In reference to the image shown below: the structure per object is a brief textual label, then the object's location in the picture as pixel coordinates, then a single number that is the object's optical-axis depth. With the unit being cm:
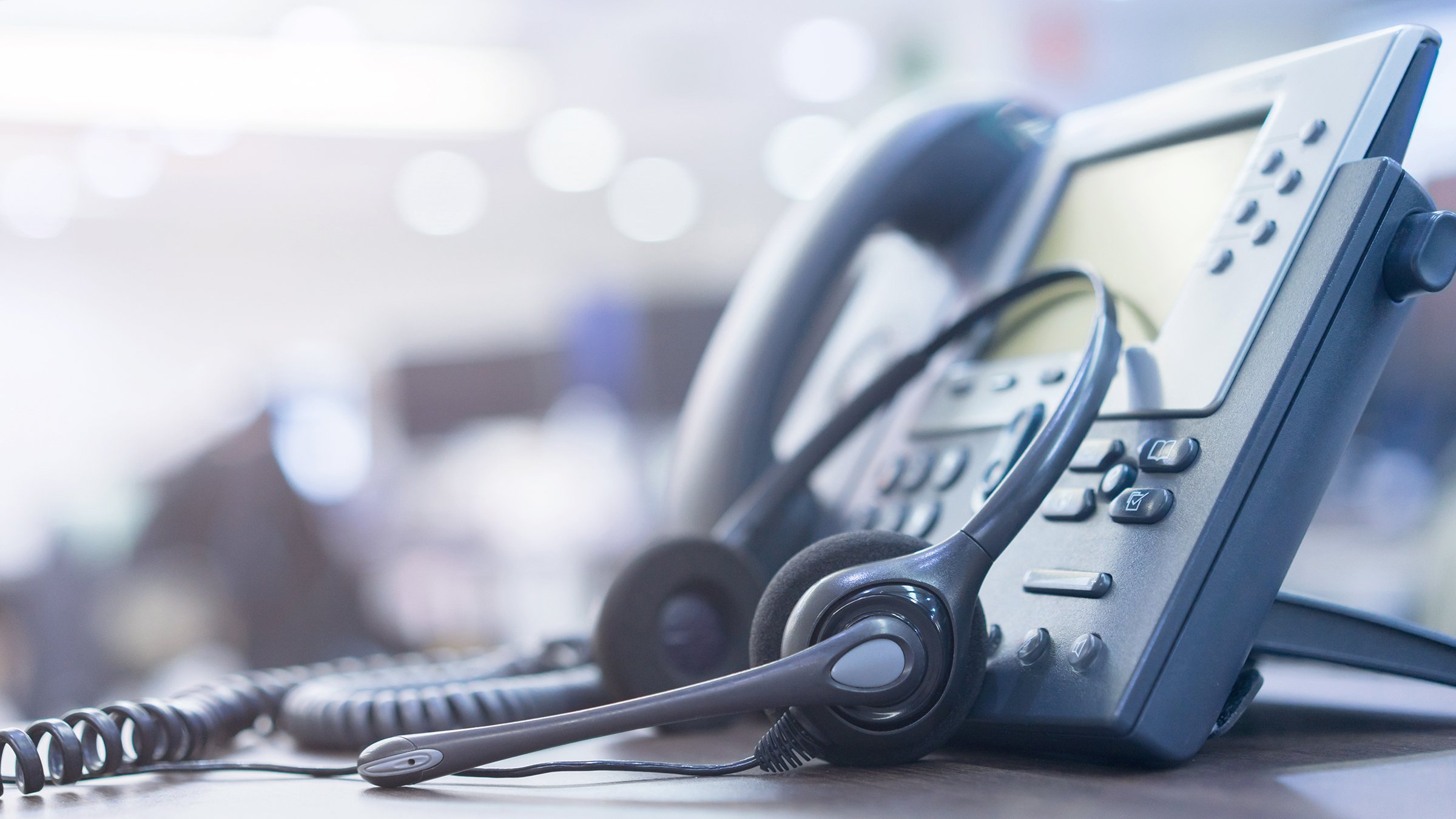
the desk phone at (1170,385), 73
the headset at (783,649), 73
